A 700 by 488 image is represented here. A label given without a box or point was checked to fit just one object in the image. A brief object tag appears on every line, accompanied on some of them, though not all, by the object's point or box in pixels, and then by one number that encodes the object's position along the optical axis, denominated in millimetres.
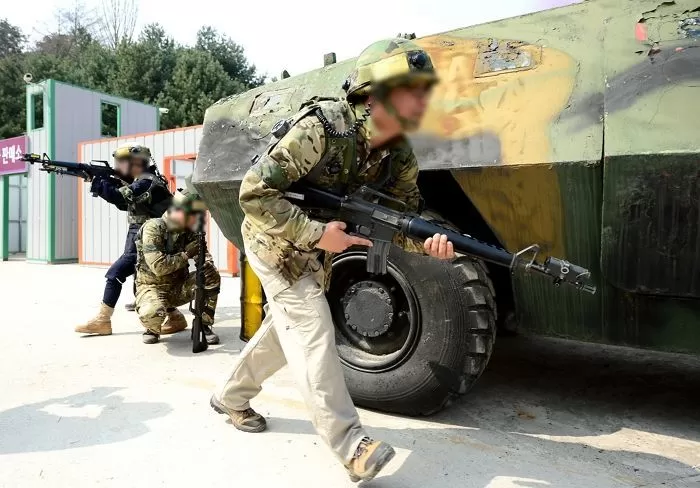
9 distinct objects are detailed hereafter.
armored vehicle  2170
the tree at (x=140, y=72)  21656
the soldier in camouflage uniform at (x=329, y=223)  1991
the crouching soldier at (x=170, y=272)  4180
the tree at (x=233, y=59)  24750
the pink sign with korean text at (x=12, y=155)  13148
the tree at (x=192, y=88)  20234
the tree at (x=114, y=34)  28953
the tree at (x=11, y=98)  22578
